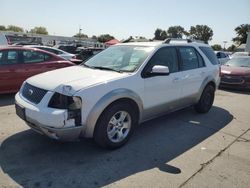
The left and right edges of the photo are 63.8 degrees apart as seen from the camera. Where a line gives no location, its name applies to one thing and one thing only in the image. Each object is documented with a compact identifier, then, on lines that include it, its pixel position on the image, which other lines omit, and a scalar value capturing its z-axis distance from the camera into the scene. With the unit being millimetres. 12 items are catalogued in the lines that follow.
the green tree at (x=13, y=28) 78657
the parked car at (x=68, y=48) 16422
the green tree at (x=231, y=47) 61044
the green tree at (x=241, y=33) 62084
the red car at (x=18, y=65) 5371
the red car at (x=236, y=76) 7738
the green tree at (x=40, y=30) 85363
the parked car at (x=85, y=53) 11006
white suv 2741
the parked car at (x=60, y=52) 9716
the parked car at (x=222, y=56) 12805
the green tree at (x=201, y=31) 70295
